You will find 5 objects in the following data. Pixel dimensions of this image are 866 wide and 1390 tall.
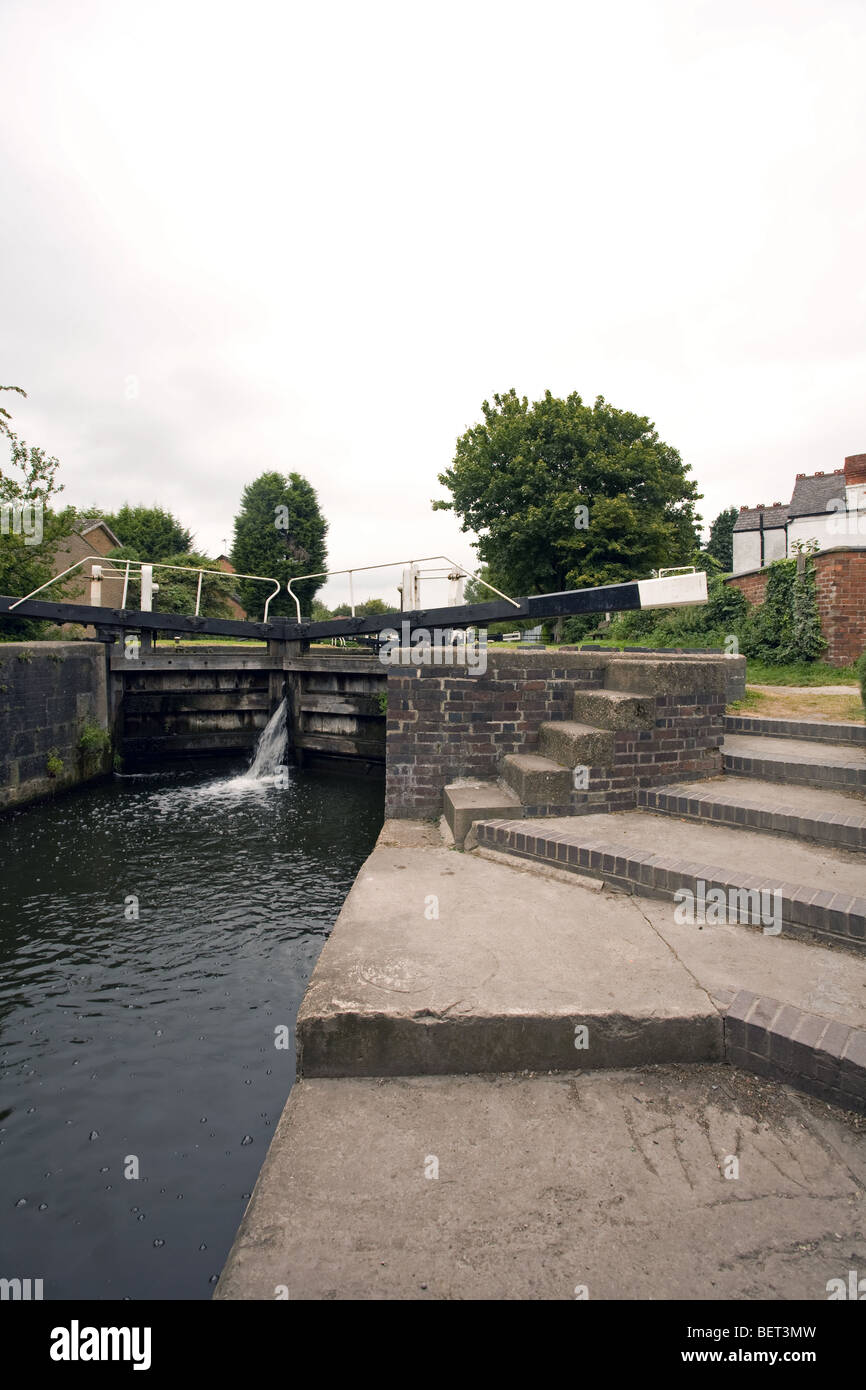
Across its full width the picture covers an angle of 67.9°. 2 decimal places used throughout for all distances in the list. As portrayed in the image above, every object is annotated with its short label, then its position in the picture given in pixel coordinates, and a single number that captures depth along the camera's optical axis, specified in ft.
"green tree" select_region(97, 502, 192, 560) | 125.39
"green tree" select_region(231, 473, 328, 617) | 123.13
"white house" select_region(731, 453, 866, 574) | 78.64
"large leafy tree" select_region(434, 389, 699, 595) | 71.31
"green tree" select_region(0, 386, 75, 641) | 35.60
